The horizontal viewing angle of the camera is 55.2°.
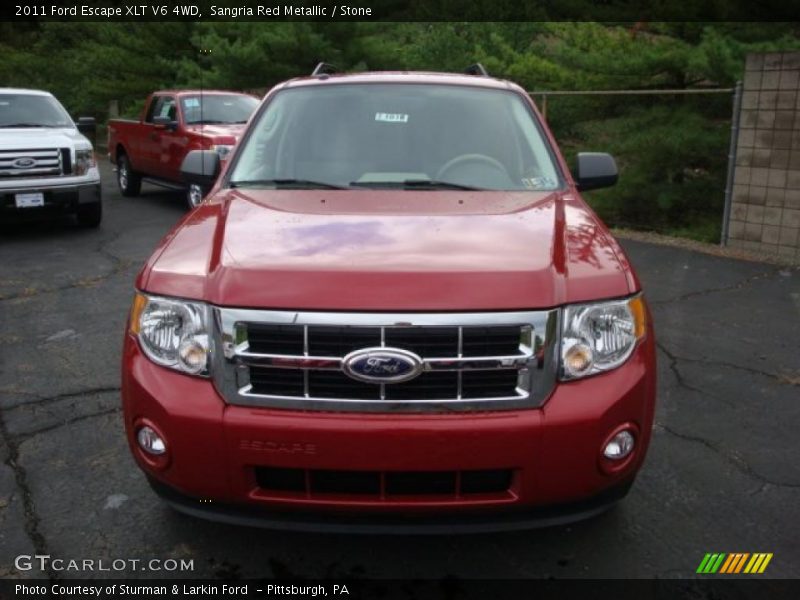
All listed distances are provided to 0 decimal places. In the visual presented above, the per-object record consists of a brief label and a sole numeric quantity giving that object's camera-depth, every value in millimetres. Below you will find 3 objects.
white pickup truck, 8516
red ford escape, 2334
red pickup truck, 10445
